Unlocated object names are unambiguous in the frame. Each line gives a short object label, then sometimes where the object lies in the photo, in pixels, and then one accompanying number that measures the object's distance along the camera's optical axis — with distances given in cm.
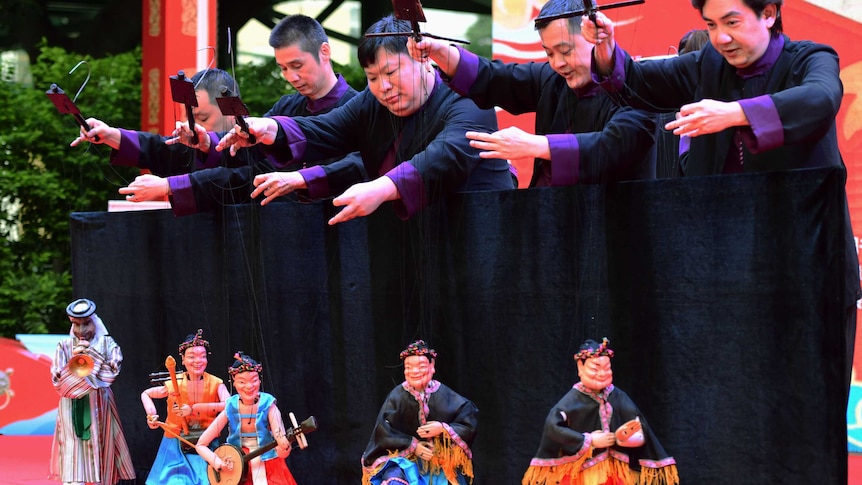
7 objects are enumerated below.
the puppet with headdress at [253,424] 737
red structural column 1507
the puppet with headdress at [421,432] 643
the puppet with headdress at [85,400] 820
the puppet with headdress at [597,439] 578
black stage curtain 546
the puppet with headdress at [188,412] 791
